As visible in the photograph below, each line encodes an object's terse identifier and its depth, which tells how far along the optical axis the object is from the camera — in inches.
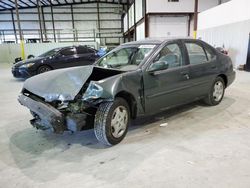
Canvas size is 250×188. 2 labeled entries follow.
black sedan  303.9
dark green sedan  100.9
